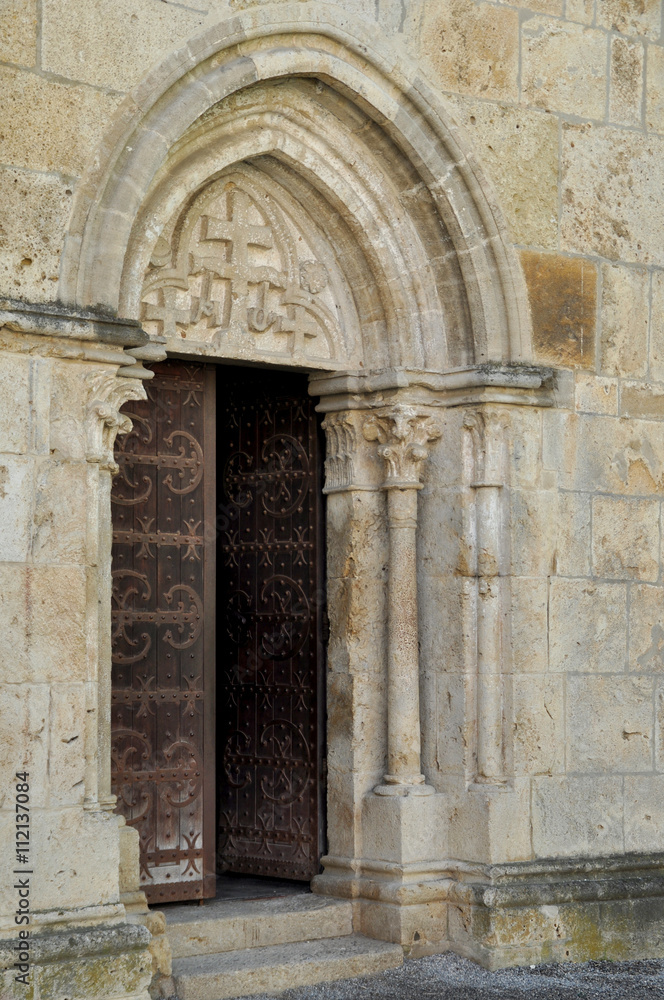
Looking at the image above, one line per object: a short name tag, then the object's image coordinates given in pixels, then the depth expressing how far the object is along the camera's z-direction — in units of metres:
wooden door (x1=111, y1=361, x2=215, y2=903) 10.81
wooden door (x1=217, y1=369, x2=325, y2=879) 11.63
